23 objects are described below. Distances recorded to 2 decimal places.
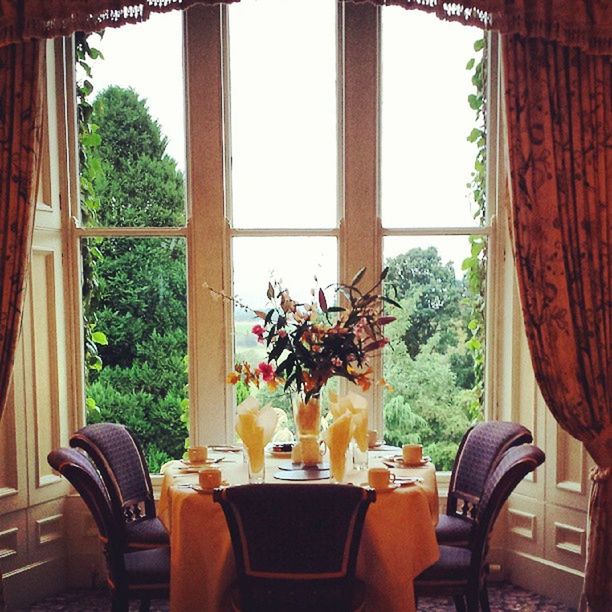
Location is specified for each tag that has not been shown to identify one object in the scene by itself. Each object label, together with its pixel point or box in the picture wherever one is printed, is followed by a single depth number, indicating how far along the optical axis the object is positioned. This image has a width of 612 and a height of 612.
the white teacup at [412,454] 3.00
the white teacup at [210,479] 2.58
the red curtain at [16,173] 3.20
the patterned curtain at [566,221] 3.16
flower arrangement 2.79
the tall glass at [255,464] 2.75
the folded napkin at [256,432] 2.74
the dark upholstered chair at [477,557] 2.63
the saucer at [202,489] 2.56
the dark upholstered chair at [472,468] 3.07
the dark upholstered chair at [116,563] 2.67
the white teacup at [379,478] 2.56
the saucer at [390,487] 2.55
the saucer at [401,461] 2.99
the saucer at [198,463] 3.02
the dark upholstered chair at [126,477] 3.05
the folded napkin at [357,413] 2.87
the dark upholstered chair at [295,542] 2.18
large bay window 3.79
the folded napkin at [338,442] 2.70
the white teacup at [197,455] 3.06
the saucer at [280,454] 3.21
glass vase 2.96
